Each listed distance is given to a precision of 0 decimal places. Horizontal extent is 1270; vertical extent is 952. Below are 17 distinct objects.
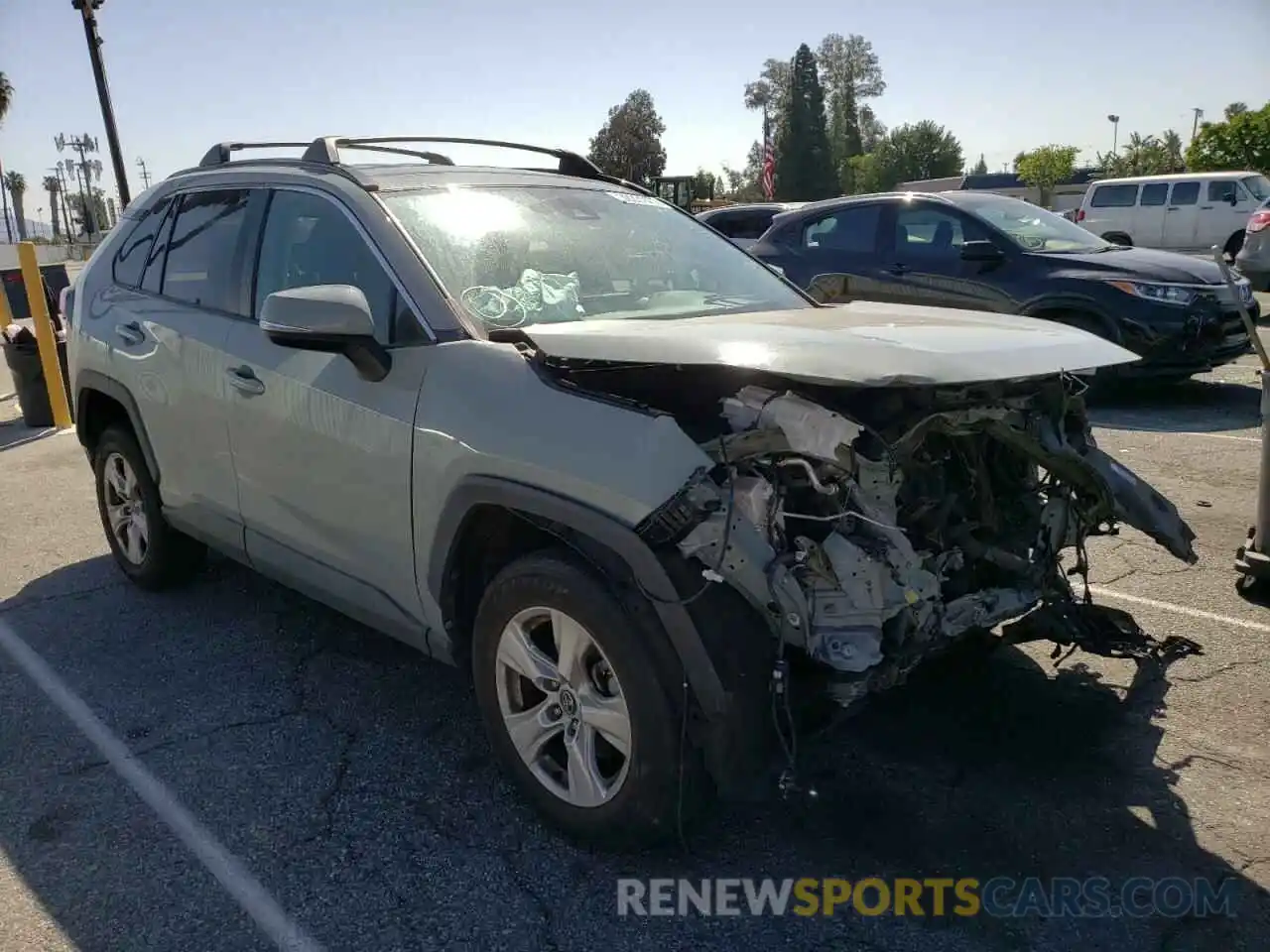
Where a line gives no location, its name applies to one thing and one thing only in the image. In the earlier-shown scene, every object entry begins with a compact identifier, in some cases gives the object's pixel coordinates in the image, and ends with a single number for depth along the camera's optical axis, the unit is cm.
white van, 1834
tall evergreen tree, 7519
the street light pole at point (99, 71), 1762
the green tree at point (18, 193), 8169
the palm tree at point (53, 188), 9156
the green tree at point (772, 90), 8131
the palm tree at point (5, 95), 4400
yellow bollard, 916
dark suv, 819
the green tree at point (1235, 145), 3481
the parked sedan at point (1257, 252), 1291
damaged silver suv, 247
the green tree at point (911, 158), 7544
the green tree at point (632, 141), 6744
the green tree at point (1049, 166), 5562
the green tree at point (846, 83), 8319
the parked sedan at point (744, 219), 1562
